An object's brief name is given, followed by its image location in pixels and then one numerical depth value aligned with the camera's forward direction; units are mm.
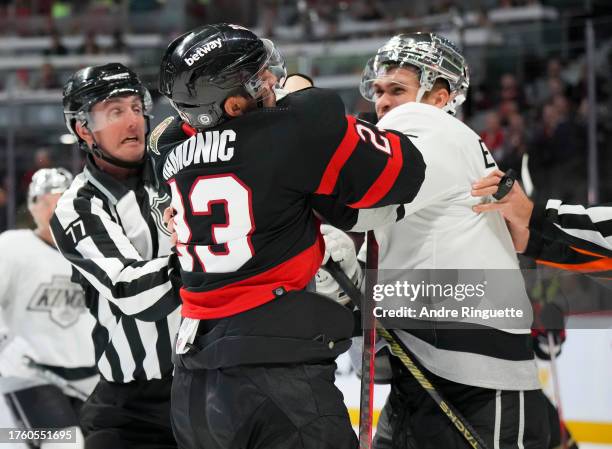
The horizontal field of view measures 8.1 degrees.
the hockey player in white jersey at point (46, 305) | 13276
